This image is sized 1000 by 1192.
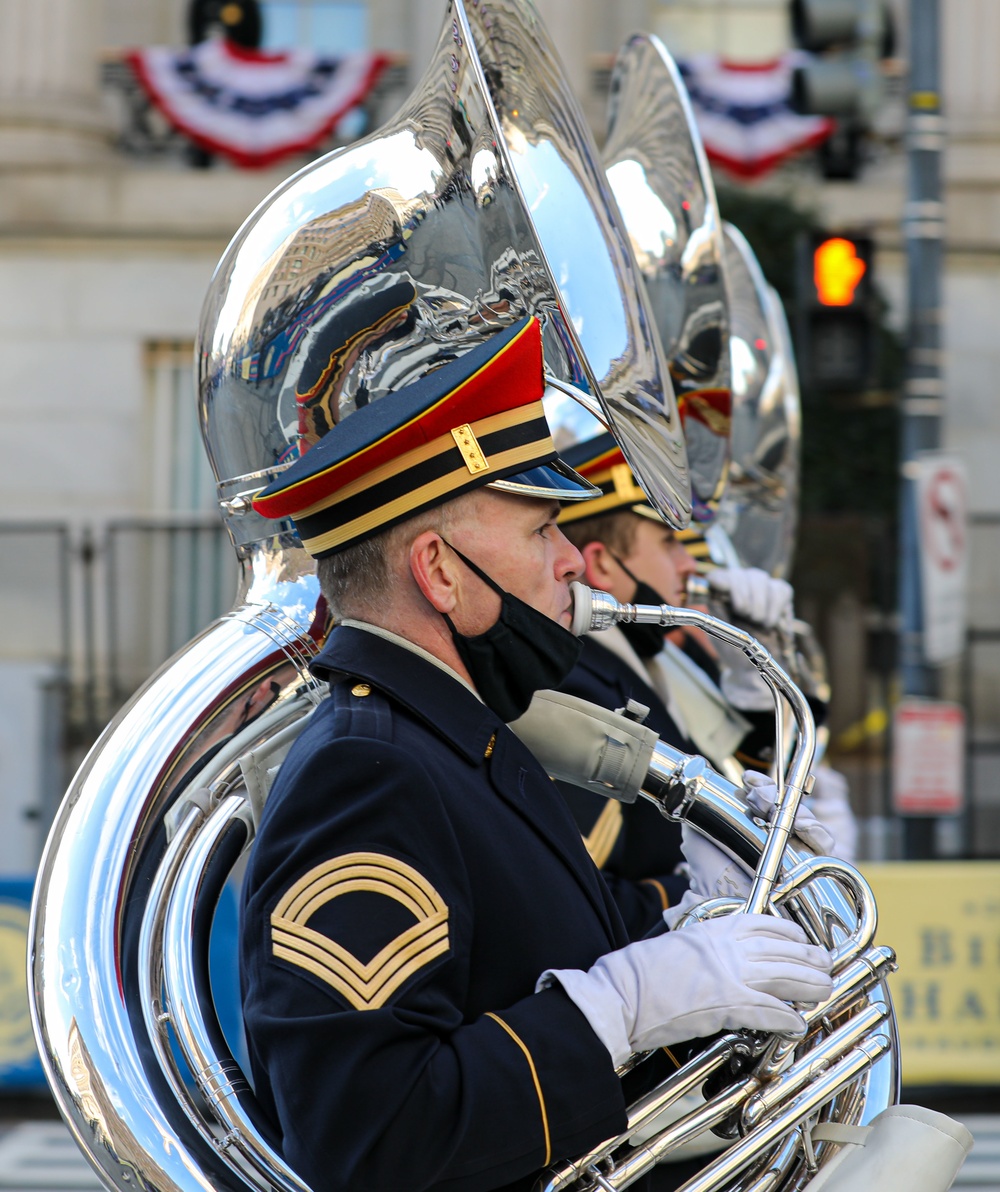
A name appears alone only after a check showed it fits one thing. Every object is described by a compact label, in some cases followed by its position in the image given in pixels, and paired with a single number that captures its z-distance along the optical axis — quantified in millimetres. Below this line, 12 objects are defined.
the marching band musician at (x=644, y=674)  5324
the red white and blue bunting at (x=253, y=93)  21672
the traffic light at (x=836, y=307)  13578
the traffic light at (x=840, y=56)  12828
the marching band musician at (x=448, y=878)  3064
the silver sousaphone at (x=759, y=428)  8354
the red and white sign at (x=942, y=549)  13289
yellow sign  11680
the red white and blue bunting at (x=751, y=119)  21391
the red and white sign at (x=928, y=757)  13570
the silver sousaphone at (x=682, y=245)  6266
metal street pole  13617
